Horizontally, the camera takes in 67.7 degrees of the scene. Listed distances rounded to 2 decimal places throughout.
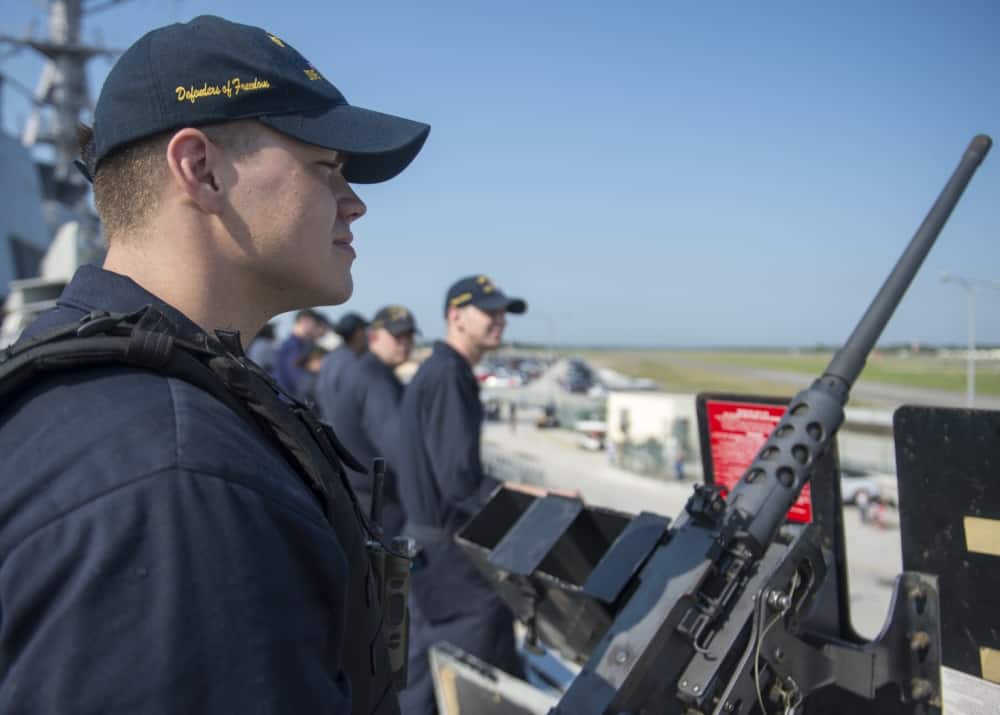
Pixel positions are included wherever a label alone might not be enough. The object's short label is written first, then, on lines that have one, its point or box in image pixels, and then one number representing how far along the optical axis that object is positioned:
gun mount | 1.79
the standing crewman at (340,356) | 5.82
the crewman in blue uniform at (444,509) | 3.91
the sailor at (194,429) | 0.84
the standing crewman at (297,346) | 9.02
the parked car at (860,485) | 13.74
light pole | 21.28
